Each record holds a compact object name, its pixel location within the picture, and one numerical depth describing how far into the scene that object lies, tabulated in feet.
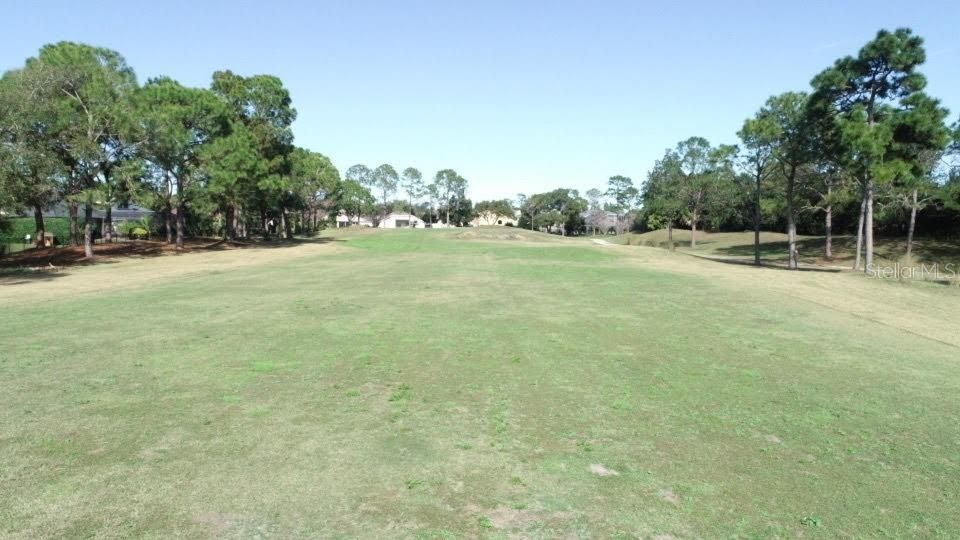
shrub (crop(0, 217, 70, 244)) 138.21
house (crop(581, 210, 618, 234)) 398.83
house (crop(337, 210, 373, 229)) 356.30
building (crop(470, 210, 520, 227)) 474.82
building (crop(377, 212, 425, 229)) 418.51
